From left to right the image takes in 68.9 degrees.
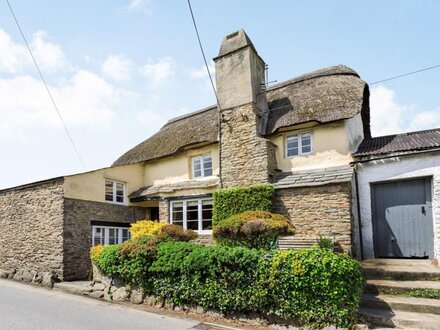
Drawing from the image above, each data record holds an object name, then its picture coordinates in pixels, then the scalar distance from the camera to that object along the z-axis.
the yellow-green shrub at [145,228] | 13.05
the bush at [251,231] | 9.27
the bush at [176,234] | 10.33
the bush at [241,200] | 11.58
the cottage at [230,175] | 11.25
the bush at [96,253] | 10.49
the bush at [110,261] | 9.69
